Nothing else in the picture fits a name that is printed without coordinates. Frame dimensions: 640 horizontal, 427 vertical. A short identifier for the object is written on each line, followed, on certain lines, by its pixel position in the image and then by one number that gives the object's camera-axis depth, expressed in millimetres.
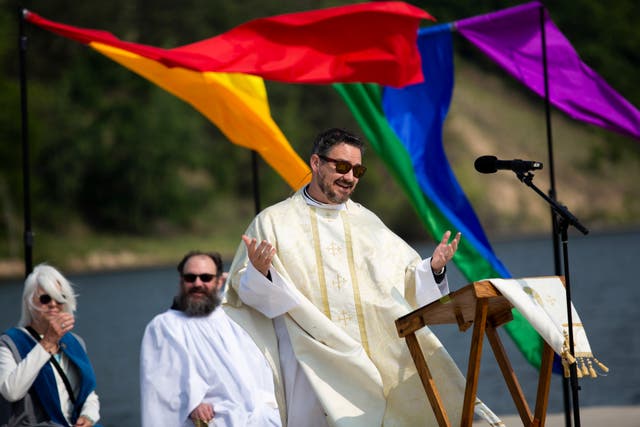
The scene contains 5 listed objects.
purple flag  16859
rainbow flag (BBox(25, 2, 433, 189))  16422
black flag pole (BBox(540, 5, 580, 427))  9862
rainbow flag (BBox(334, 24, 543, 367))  16937
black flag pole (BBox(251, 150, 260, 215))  16766
